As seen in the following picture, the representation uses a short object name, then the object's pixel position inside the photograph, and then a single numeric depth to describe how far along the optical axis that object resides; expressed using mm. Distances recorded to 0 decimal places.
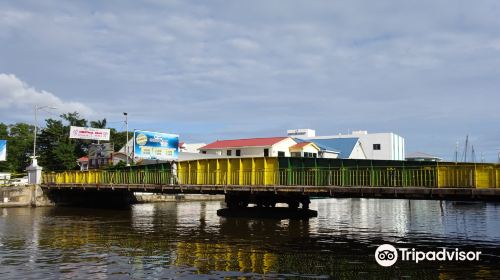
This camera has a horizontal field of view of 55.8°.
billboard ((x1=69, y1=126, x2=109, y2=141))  76250
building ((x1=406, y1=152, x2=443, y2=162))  89250
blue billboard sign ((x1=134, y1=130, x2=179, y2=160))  66438
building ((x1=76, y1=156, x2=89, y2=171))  79500
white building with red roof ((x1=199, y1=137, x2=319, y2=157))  70562
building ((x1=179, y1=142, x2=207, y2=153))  96919
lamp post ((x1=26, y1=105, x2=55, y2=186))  52594
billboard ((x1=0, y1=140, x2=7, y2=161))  63594
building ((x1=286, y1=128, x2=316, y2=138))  102788
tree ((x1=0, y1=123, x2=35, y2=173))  87250
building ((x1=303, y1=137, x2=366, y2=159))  78938
